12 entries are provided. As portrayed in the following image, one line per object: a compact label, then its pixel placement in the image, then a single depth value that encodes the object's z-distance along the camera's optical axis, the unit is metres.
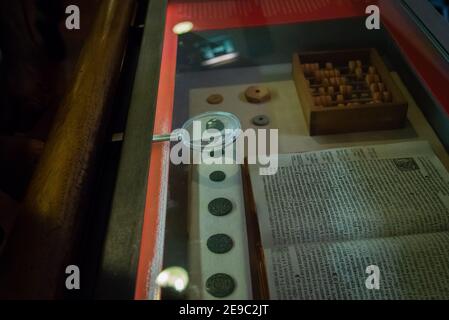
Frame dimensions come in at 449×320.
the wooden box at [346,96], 1.27
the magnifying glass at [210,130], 1.05
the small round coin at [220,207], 0.95
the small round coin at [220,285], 0.75
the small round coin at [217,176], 1.05
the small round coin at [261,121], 1.36
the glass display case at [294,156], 0.82
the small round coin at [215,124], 1.15
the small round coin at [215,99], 1.38
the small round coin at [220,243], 0.86
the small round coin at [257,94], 1.44
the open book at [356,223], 0.83
